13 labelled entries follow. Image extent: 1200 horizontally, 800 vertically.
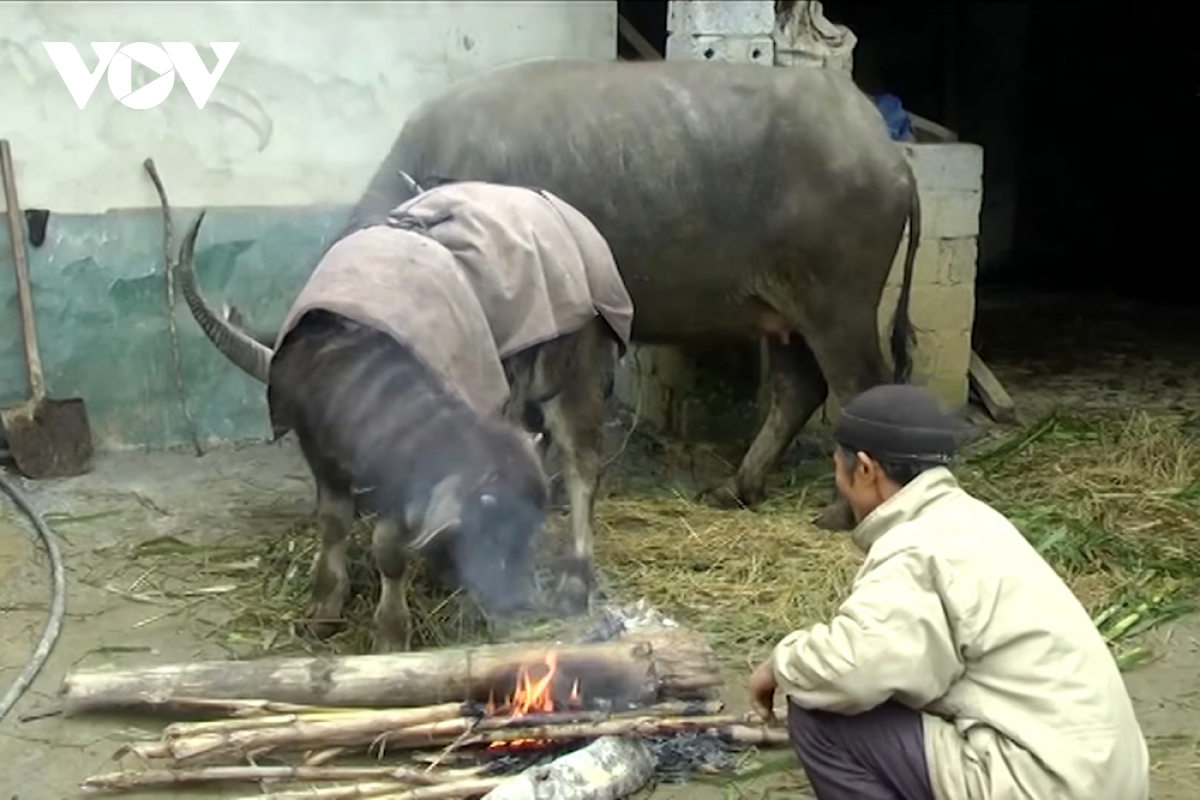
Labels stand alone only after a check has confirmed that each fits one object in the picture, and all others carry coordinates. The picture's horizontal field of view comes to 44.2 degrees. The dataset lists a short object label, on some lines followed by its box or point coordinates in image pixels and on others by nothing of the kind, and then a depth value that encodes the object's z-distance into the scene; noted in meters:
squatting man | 2.72
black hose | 4.25
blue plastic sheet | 7.43
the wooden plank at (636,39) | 7.97
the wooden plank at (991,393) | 7.69
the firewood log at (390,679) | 3.96
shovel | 6.60
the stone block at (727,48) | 6.75
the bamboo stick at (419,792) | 3.52
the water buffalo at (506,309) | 4.18
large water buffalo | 6.02
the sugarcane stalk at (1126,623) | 4.80
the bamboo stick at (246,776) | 3.63
